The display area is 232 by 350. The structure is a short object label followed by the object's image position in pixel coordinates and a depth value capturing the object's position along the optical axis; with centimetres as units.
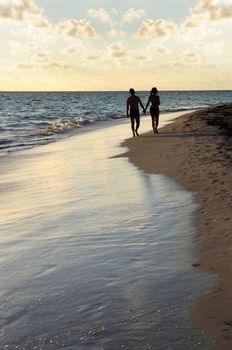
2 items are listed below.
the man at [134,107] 1983
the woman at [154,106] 2036
